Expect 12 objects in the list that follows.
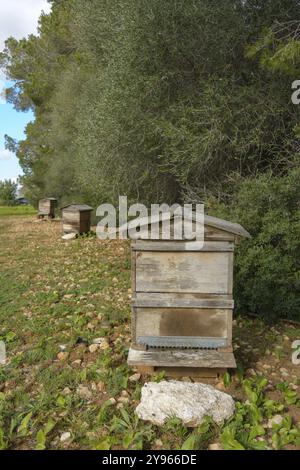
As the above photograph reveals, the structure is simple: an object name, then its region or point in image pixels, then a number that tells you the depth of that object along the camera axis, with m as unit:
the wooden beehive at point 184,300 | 3.50
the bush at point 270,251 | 5.04
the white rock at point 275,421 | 2.89
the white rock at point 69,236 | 12.27
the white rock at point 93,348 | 4.22
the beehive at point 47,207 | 19.50
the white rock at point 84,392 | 3.33
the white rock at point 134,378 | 3.56
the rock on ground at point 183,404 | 2.86
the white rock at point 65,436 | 2.78
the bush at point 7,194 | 40.29
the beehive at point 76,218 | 12.39
